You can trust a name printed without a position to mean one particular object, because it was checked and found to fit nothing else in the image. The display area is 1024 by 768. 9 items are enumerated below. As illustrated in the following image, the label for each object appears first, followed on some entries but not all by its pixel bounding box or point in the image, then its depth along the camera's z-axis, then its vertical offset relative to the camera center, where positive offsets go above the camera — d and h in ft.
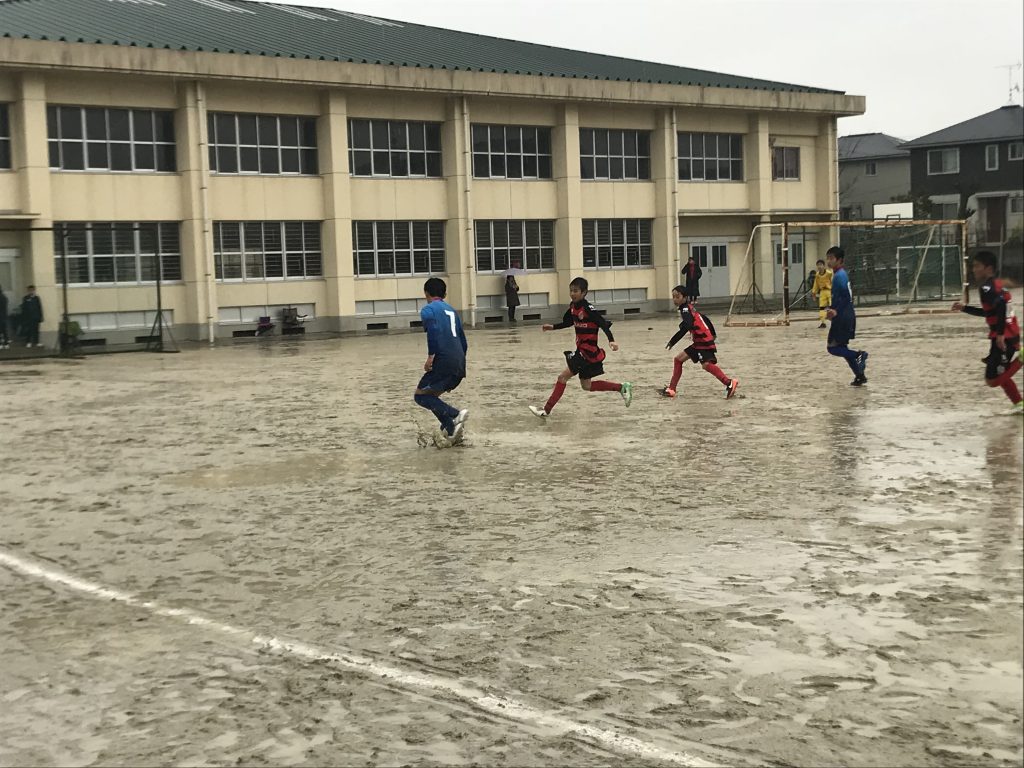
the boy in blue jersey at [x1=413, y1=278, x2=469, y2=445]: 41.88 -1.89
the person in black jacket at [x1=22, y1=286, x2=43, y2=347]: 99.60 -0.27
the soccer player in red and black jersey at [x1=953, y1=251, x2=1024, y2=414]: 45.24 -1.75
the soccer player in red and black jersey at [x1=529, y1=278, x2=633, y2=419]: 48.73 -1.97
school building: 112.88 +13.24
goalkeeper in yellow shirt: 118.62 -0.03
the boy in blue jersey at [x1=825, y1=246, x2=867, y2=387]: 55.57 -1.37
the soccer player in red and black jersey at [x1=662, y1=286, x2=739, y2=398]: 53.72 -2.08
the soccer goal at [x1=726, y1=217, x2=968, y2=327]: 144.25 +1.40
